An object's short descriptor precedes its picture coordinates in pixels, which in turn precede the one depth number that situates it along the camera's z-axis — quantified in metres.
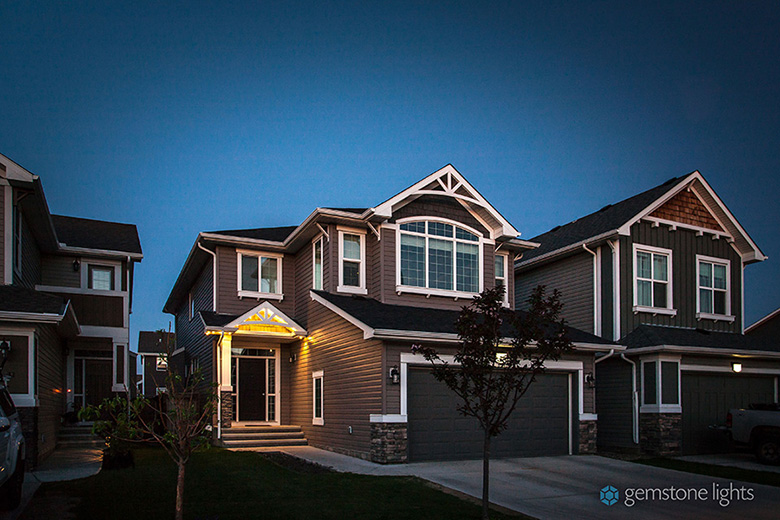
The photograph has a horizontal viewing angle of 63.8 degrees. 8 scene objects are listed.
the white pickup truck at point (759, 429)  15.11
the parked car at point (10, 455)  7.54
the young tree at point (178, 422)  6.25
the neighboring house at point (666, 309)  17.25
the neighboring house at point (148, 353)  41.84
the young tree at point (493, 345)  8.20
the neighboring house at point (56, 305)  12.35
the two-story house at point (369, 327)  14.19
